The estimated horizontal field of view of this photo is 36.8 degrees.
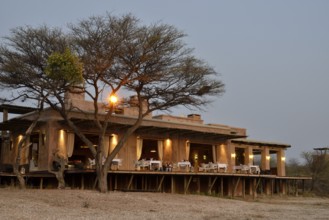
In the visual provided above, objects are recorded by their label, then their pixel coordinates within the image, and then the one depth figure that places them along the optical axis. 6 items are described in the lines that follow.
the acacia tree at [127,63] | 21.03
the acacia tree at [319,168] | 41.59
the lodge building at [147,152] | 24.28
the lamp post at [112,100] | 21.65
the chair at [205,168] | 27.81
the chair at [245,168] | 29.48
